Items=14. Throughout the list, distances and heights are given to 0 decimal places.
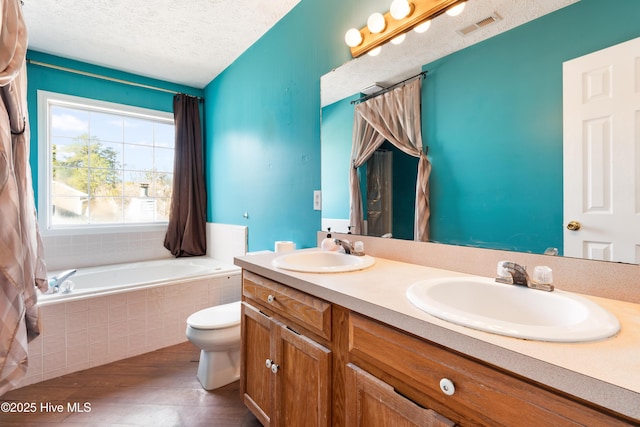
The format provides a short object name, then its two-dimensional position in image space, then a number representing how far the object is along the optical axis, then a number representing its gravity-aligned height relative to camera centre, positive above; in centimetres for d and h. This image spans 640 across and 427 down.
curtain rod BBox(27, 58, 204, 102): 276 +139
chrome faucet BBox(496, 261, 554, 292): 87 -21
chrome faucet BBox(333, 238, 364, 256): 149 -19
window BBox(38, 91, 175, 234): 288 +53
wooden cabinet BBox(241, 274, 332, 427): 101 -58
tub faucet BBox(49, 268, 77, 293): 211 -50
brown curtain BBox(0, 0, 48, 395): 115 -3
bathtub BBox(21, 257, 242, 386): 194 -77
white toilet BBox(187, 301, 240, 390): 175 -79
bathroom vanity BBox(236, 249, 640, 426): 50 -35
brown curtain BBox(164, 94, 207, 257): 342 +27
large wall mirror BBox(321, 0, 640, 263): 93 +34
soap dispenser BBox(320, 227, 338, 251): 157 -19
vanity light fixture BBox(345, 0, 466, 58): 127 +89
